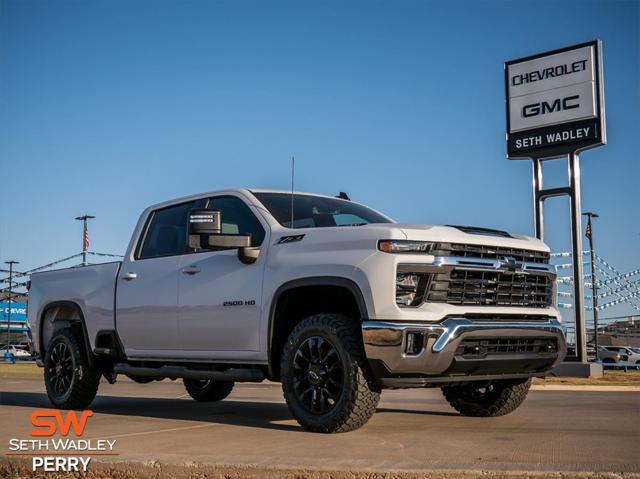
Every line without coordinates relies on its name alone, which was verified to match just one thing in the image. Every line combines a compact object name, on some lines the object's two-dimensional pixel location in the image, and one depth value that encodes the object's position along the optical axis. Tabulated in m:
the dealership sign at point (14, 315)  100.19
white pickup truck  6.14
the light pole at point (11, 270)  88.62
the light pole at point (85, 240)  67.51
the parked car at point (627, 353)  54.44
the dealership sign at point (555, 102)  23.16
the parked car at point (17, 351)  79.97
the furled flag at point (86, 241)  68.06
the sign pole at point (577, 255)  23.41
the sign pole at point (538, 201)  24.33
